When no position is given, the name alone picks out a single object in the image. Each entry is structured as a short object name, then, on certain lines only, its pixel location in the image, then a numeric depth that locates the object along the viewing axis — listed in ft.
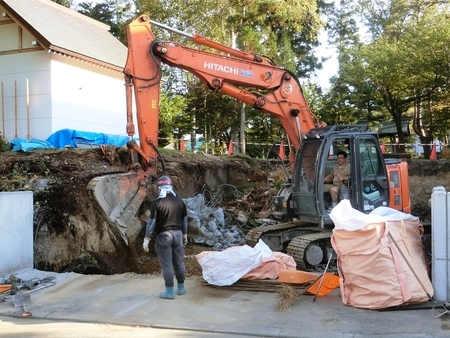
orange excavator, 28.91
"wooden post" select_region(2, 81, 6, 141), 58.66
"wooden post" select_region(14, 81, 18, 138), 58.23
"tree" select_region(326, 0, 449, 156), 70.49
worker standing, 23.18
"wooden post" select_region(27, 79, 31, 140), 56.88
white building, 56.95
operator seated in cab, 29.45
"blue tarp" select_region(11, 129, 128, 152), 48.64
